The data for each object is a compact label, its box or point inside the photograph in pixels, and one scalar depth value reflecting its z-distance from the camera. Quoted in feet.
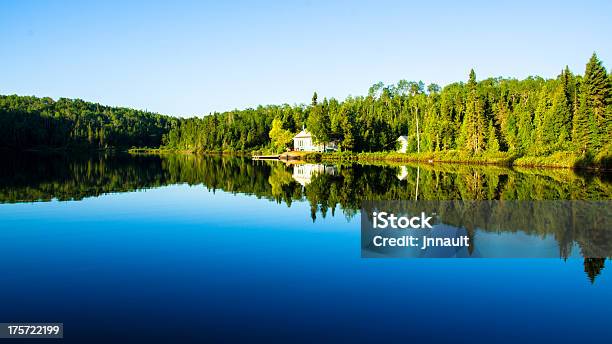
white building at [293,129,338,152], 326.24
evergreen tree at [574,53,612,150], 174.09
